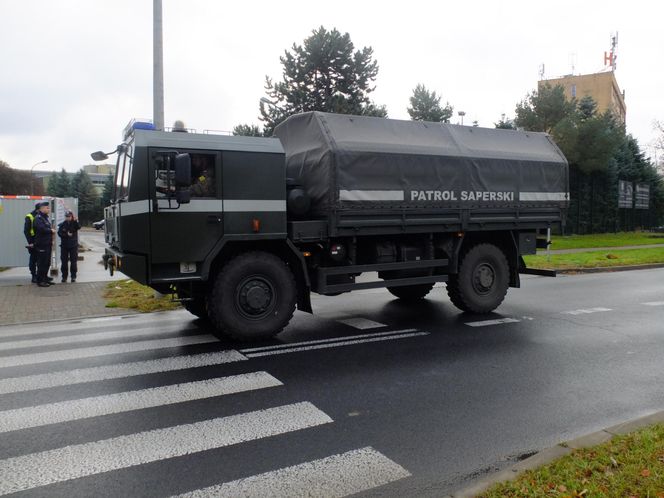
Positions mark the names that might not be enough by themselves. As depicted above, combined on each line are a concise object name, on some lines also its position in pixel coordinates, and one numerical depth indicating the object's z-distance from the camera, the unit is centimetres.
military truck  664
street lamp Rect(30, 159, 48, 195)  7585
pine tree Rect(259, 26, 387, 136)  3256
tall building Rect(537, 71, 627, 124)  8450
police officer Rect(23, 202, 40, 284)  1252
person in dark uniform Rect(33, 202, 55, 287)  1241
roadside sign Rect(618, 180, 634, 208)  3669
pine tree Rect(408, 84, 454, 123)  4128
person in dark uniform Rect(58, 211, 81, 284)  1323
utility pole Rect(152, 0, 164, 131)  1098
